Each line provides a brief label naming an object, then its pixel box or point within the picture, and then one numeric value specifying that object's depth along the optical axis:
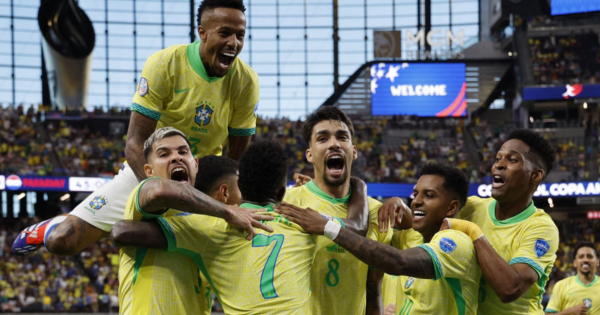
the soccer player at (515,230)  5.45
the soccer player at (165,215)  4.97
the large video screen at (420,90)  41.38
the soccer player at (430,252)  5.31
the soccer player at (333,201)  5.98
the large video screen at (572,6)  39.94
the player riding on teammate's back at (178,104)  6.35
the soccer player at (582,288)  11.95
